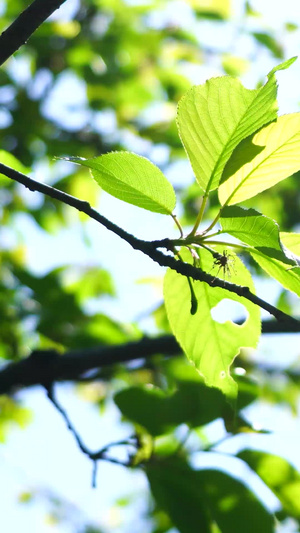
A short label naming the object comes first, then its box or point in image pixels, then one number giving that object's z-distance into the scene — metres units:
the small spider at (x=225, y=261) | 1.52
